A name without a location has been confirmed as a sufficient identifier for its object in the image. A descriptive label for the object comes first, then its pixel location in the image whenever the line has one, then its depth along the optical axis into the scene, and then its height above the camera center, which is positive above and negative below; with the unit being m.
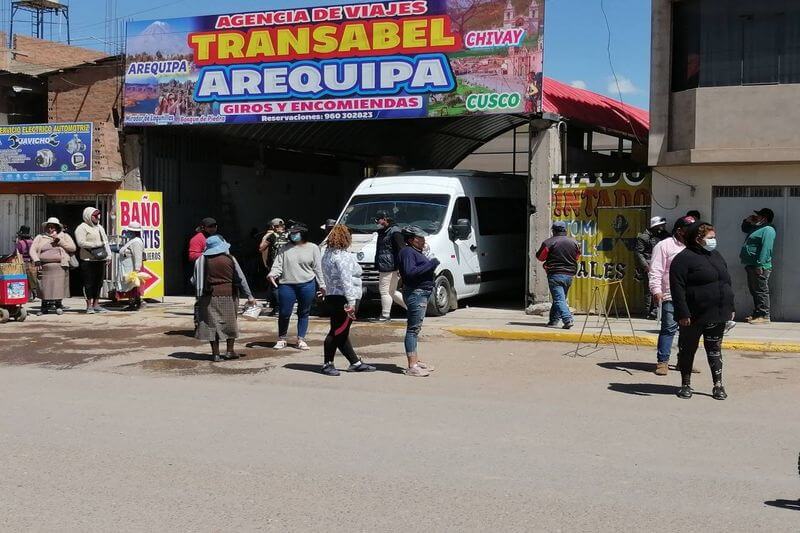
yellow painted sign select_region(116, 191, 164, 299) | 18.69 +0.12
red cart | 15.80 -1.02
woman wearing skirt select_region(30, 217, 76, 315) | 17.05 -0.57
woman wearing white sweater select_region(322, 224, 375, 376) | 10.43 -0.69
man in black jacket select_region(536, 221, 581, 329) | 14.20 -0.49
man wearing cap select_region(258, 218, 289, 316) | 15.98 -0.21
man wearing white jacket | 10.28 -0.55
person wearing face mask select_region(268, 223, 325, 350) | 12.07 -0.53
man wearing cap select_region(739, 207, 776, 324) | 14.72 -0.33
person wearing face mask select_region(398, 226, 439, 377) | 10.20 -0.53
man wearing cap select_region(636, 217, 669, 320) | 14.70 -0.29
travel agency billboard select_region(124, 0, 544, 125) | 16.52 +3.09
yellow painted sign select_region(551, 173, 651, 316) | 16.31 +0.19
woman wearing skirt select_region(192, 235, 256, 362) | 11.28 -0.75
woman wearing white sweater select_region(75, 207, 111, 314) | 17.00 -0.45
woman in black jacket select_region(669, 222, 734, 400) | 8.91 -0.54
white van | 16.28 +0.17
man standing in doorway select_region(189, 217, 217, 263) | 16.91 -0.29
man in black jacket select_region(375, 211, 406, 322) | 14.78 -0.45
